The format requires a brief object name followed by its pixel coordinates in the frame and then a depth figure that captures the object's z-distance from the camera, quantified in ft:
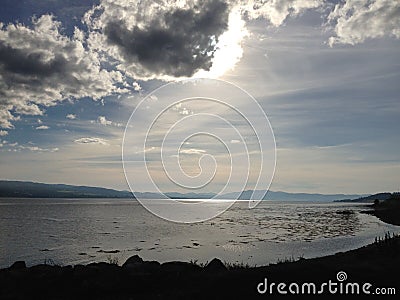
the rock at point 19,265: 92.60
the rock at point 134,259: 95.27
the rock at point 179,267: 78.07
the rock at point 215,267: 83.87
